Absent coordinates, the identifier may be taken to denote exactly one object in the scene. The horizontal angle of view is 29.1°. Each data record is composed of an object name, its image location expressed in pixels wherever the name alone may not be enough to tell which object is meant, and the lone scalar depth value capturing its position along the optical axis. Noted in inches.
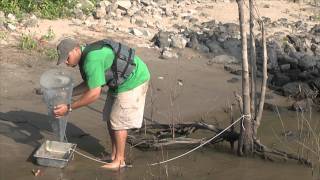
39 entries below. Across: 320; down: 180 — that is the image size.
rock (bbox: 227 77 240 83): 381.4
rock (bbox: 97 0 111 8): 479.8
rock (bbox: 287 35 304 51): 456.8
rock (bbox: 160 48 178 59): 404.0
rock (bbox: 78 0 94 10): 470.0
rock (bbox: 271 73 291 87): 388.2
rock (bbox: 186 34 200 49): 431.8
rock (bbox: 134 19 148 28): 468.2
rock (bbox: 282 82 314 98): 361.8
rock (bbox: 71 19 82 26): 441.7
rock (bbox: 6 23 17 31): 405.4
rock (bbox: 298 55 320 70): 405.4
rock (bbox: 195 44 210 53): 429.1
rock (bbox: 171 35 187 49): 427.2
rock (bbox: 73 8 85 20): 454.0
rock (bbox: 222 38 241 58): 436.5
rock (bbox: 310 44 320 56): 454.6
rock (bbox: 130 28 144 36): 440.4
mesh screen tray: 243.6
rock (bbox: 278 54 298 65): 416.3
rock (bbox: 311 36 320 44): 478.9
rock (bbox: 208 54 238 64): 414.0
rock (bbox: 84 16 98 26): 445.4
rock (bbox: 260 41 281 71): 416.6
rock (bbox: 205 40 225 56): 433.1
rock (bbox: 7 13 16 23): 417.8
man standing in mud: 223.0
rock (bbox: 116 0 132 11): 491.1
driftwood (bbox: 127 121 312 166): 267.3
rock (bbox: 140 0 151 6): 524.4
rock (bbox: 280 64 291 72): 409.6
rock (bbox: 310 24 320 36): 503.5
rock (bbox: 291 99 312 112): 342.6
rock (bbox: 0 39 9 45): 386.0
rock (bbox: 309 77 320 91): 369.4
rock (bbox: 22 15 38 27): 415.8
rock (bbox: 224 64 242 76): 395.9
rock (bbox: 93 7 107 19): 464.3
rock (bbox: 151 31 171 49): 421.7
